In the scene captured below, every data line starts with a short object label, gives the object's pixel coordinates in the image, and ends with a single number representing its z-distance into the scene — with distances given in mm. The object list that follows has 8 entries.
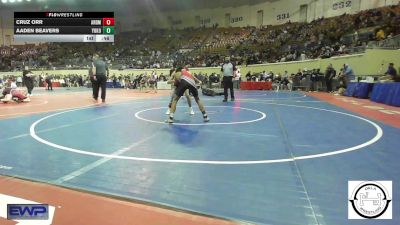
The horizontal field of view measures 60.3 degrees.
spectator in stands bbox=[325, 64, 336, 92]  20266
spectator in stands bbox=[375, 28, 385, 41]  20969
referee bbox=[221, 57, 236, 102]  13969
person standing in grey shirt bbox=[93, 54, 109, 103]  14164
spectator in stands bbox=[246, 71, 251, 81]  27625
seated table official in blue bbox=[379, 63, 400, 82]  15066
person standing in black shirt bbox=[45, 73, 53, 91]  28828
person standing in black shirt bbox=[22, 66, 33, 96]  18628
